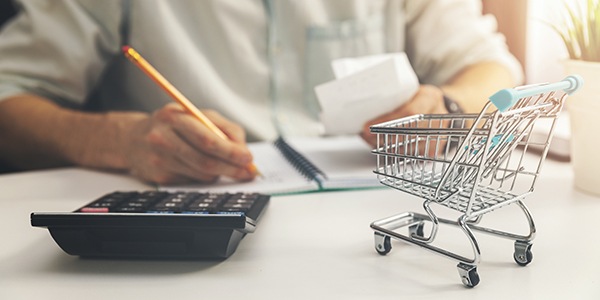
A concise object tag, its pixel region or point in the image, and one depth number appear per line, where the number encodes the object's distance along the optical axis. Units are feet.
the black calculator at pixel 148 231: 1.55
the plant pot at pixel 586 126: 2.08
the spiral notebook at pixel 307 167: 2.34
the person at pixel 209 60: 3.09
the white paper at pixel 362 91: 2.28
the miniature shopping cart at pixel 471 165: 1.39
